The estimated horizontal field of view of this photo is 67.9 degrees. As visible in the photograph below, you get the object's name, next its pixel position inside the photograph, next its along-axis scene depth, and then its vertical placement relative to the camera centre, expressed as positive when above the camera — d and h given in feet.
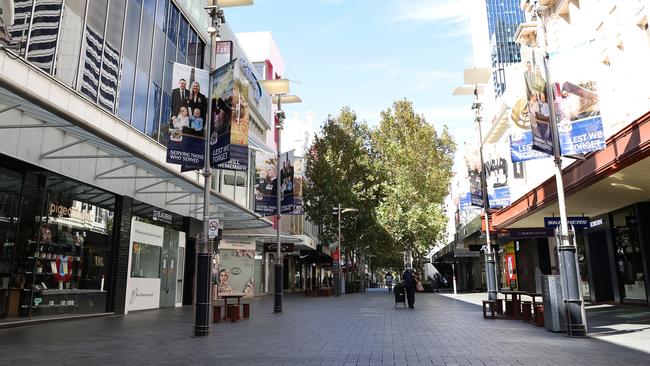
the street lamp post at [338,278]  123.93 -0.14
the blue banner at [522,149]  47.85 +12.91
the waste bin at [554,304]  36.01 -2.00
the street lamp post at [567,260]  34.24 +1.24
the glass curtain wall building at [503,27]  422.82 +227.09
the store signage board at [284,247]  112.94 +7.05
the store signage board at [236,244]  101.93 +7.14
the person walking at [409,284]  66.90 -0.94
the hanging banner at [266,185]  64.39 +12.20
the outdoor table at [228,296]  48.46 -1.87
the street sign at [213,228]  40.37 +4.11
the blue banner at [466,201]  85.05 +13.66
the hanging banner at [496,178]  74.49 +15.47
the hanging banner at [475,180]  72.38 +14.46
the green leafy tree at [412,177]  131.64 +28.39
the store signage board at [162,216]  63.87 +8.22
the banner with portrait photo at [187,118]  37.22 +12.33
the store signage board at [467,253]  113.78 +5.67
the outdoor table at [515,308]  48.79 -3.07
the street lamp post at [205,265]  36.47 +0.96
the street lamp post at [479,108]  63.67 +24.78
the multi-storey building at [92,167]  39.27 +10.23
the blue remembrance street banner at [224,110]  38.93 +13.68
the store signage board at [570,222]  51.34 +5.77
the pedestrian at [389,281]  150.30 -1.17
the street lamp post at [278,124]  60.54 +21.20
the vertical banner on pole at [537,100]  37.50 +13.86
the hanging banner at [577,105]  37.58 +13.46
